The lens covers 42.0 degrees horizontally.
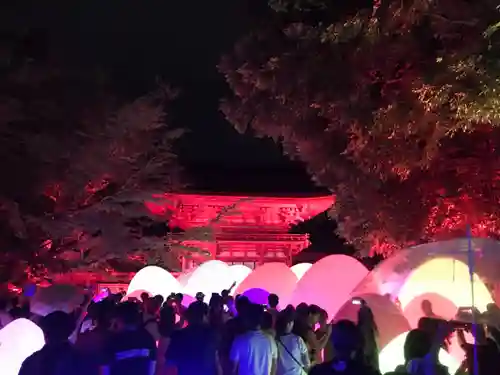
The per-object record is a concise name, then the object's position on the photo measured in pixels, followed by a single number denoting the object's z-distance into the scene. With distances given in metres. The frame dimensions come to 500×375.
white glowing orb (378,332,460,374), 5.98
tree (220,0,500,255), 7.83
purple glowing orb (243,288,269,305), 8.60
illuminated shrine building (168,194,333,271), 19.23
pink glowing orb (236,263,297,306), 9.95
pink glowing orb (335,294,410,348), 6.72
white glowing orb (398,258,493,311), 6.66
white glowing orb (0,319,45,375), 5.73
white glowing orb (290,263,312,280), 11.77
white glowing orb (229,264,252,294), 12.25
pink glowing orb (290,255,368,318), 8.84
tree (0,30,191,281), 11.92
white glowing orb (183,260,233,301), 11.77
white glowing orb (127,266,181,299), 11.49
